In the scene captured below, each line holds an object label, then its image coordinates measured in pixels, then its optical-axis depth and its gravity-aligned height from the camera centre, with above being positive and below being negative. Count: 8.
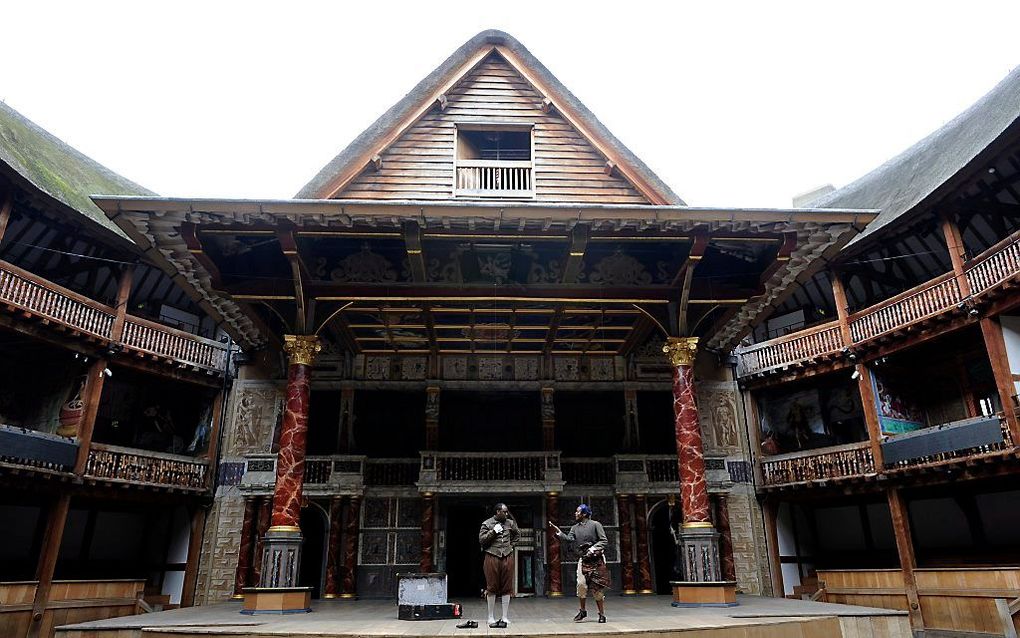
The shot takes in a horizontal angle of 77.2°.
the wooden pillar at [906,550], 16.86 -0.32
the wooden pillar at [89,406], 17.67 +3.62
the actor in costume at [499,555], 9.13 -0.21
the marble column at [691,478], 12.49 +1.18
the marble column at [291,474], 11.90 +1.24
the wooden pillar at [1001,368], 15.64 +4.04
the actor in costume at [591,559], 9.95 -0.30
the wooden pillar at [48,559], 15.70 -0.44
